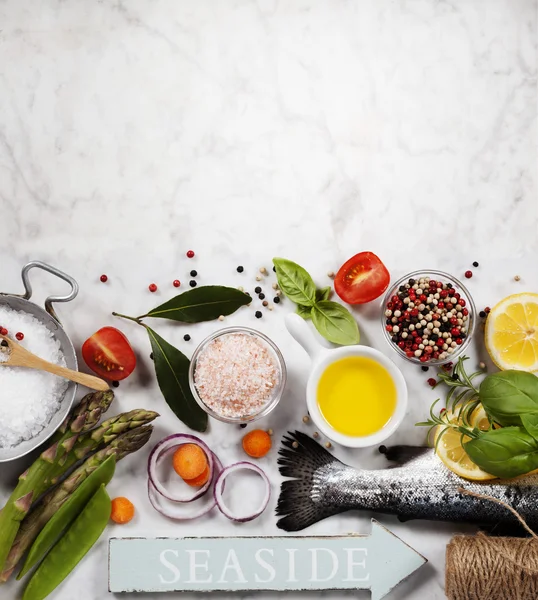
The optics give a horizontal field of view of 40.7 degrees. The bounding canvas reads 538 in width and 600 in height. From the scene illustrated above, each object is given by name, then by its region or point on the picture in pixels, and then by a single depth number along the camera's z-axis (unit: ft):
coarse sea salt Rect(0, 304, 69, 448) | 1.74
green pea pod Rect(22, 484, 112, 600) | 1.78
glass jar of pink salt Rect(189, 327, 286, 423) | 1.74
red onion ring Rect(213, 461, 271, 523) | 1.82
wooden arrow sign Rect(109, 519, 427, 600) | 1.80
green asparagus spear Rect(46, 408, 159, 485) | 1.82
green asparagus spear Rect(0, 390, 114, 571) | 1.77
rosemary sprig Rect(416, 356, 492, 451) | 1.72
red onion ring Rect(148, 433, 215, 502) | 1.83
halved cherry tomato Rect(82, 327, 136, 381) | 1.81
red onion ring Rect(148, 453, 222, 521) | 1.84
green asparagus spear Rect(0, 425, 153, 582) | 1.81
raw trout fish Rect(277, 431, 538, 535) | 1.73
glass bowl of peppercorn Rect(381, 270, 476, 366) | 1.76
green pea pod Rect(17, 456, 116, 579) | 1.77
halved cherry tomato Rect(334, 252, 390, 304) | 1.80
